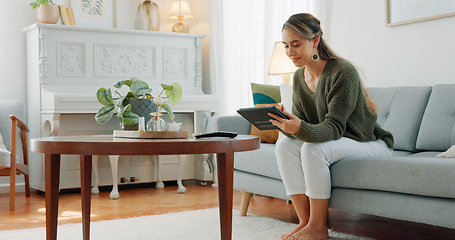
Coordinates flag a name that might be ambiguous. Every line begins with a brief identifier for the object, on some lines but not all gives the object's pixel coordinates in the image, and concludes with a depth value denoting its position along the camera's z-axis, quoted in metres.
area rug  2.73
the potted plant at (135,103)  2.32
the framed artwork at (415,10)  3.28
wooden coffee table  1.94
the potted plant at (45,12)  4.41
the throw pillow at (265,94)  3.63
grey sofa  2.13
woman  2.42
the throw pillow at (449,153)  2.42
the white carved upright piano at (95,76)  4.33
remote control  2.20
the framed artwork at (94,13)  4.70
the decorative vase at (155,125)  2.29
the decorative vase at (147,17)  4.89
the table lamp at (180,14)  5.06
